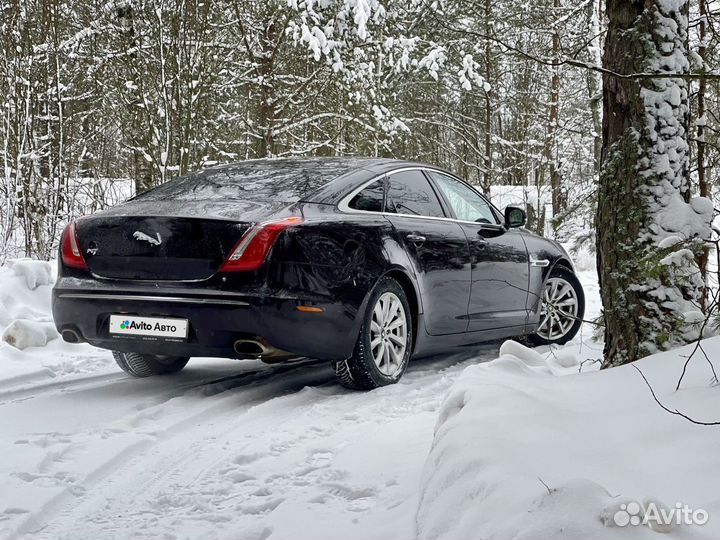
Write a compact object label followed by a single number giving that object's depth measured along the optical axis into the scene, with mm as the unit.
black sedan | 4391
